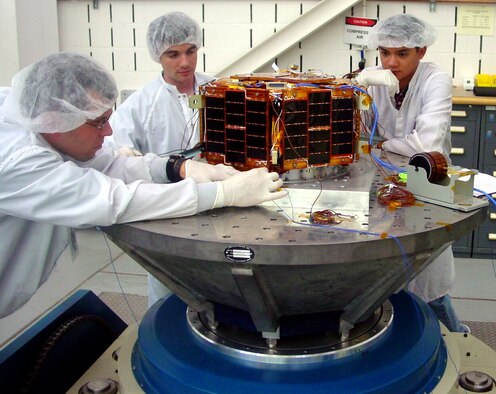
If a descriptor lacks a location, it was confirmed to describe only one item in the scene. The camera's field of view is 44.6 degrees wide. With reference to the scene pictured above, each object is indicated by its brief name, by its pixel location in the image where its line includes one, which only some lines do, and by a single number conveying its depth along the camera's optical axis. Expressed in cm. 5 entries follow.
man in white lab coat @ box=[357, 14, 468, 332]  184
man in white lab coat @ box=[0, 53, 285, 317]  114
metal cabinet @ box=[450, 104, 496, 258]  323
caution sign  366
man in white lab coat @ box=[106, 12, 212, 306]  200
